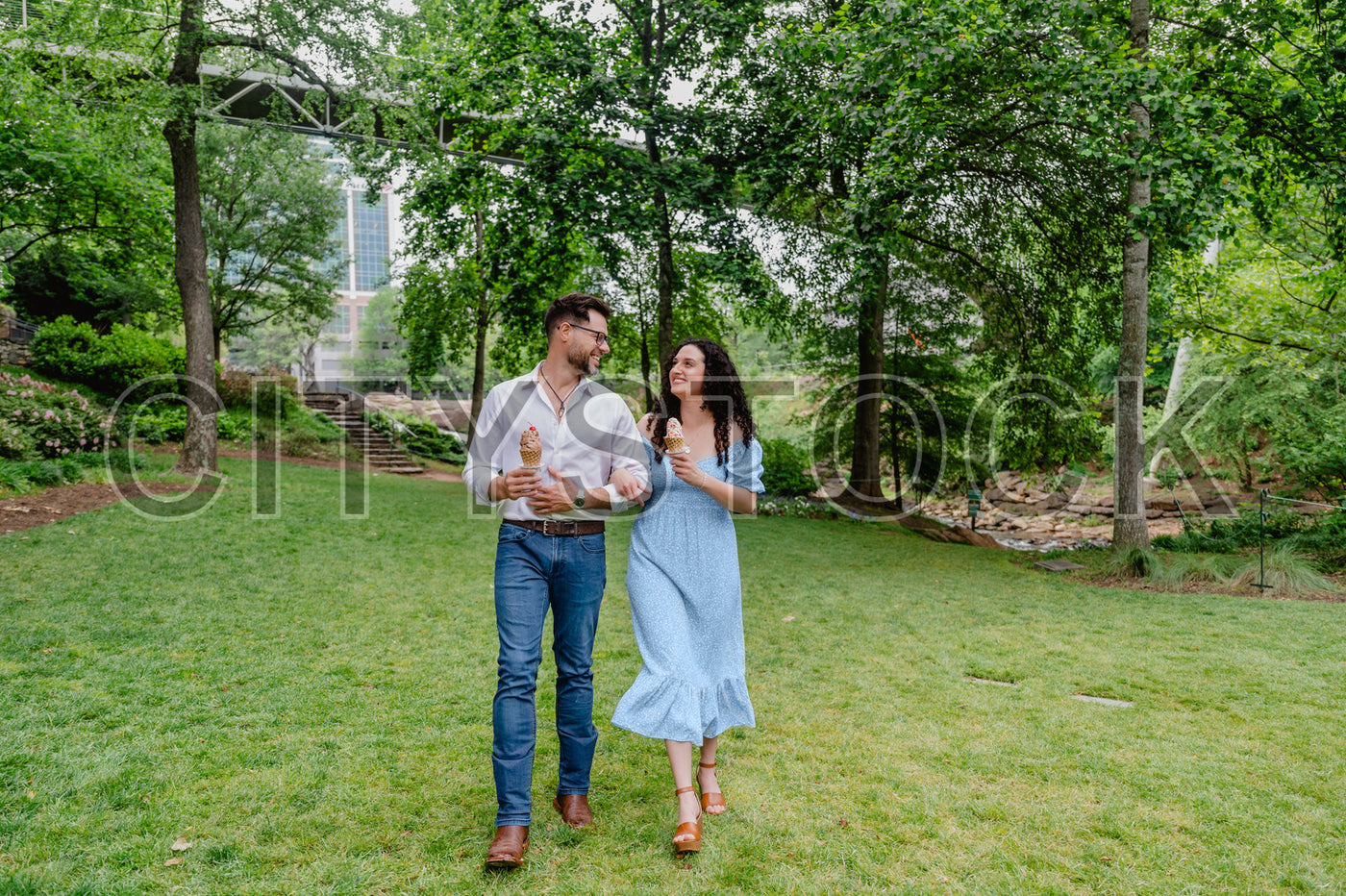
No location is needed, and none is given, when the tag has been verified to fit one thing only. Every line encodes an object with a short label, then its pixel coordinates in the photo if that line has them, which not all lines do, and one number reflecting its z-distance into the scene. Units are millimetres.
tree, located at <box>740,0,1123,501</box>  9789
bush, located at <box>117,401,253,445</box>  16875
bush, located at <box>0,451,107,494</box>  11234
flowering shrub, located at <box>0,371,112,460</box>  12305
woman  3445
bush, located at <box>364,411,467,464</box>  26302
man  3246
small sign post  19625
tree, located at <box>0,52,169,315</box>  11961
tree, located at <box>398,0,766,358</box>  13180
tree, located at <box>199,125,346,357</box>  23469
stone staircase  22781
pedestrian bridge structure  12211
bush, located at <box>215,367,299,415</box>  23078
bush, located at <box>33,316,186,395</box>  19875
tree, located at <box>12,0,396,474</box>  12227
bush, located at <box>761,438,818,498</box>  19953
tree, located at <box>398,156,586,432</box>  14070
